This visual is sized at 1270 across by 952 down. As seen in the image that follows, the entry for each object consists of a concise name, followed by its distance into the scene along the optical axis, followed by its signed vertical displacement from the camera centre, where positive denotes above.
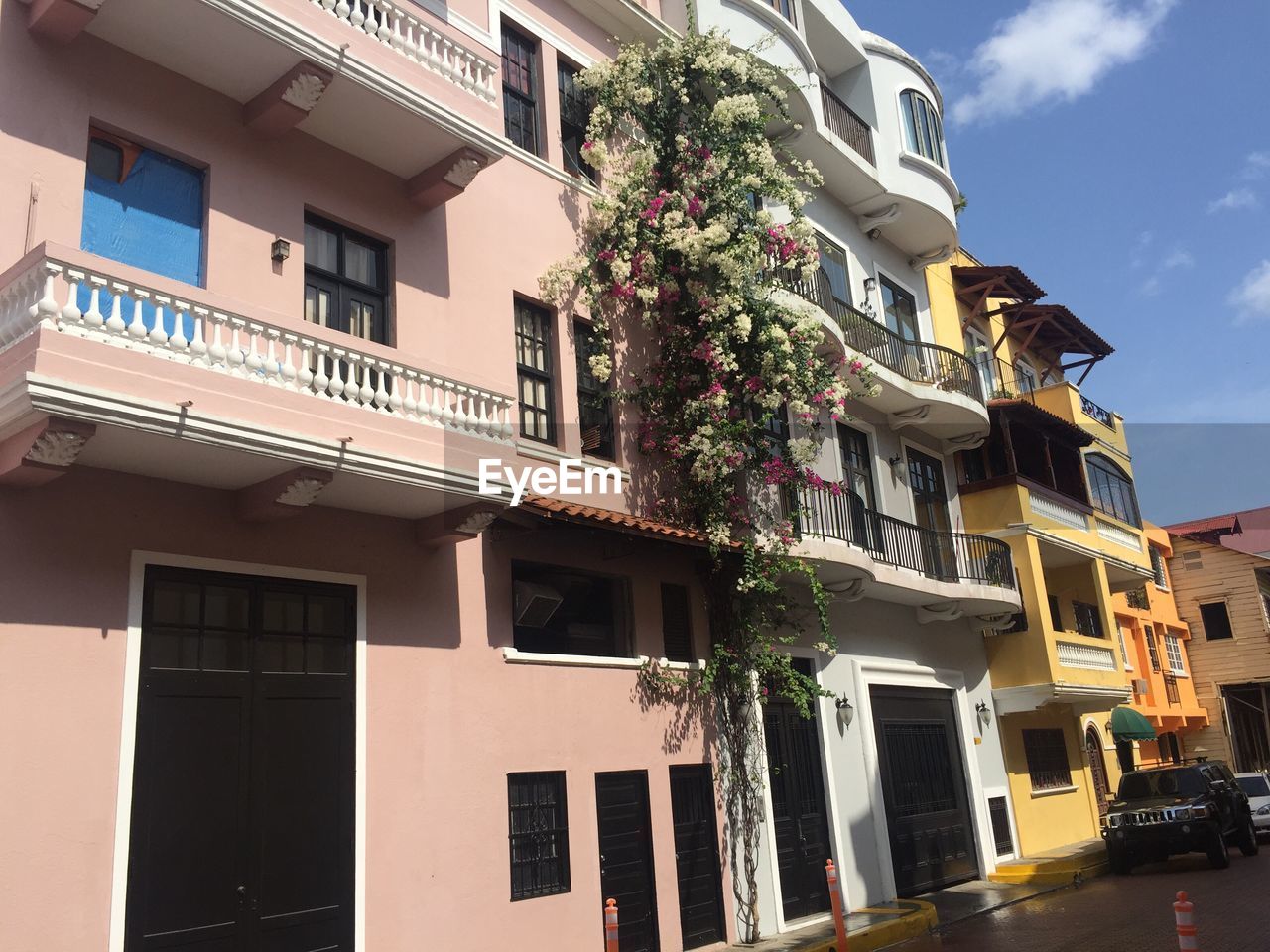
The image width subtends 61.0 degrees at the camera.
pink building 8.06 +2.68
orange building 32.47 +3.08
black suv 18.45 -0.97
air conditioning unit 11.88 +2.15
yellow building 21.64 +4.98
